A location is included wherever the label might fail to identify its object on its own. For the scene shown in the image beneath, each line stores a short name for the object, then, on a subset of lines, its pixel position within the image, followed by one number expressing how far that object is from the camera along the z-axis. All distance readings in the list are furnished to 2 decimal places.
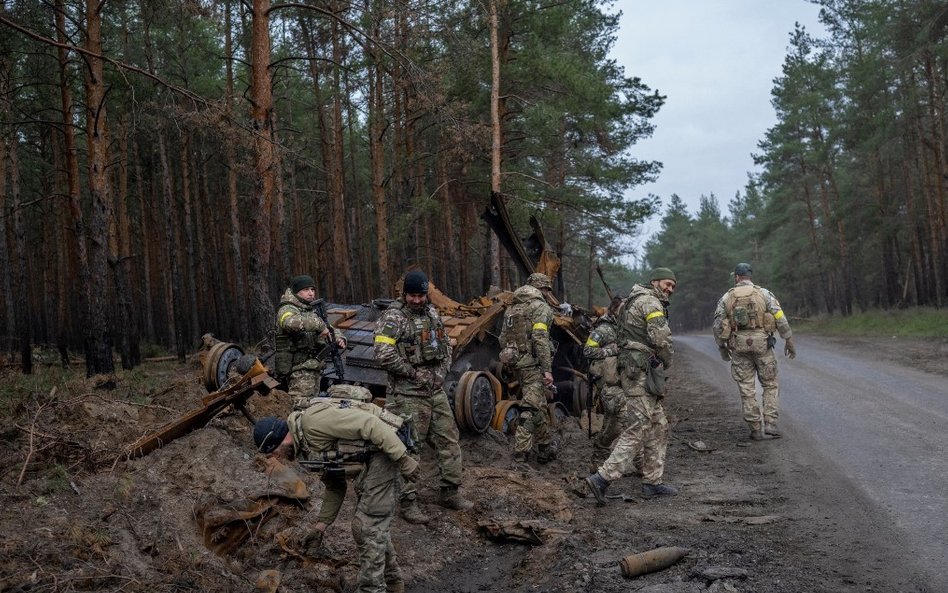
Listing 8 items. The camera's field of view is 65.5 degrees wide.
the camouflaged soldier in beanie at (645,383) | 7.29
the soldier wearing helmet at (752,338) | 9.64
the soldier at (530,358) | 8.92
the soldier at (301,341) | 8.01
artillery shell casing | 4.99
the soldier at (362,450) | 4.91
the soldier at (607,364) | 8.65
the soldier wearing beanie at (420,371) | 6.89
